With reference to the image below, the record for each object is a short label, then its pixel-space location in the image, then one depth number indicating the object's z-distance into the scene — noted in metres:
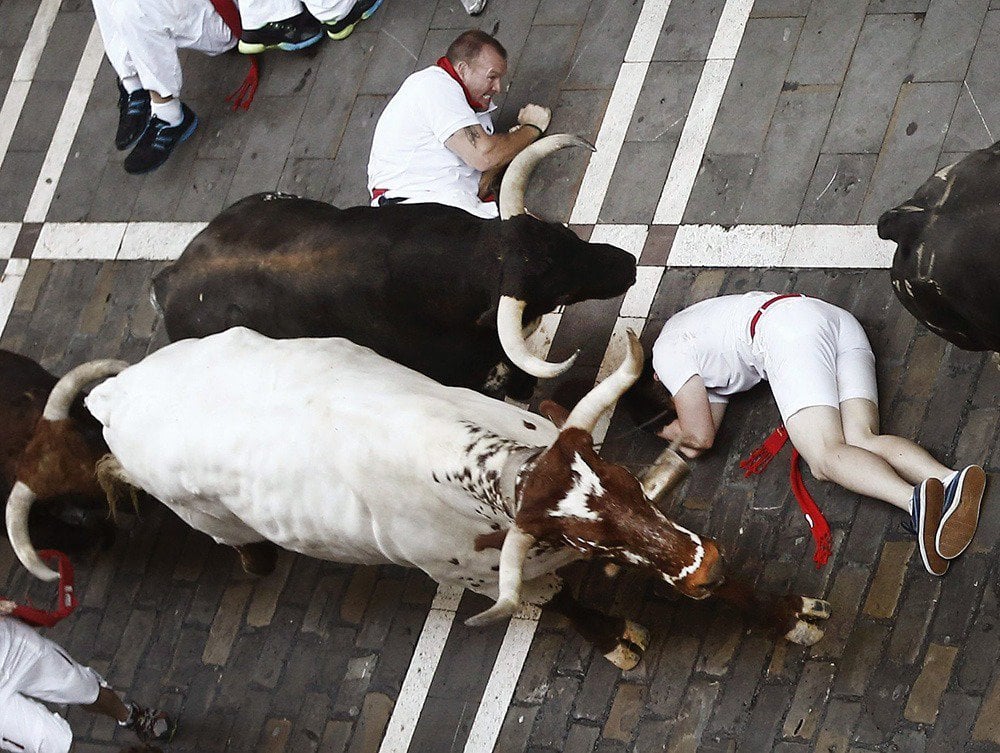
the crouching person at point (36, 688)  13.55
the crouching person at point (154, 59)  19.62
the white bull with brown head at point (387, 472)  9.74
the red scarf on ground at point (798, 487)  12.27
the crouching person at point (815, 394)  11.36
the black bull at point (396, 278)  12.66
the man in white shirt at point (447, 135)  16.14
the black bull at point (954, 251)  9.47
